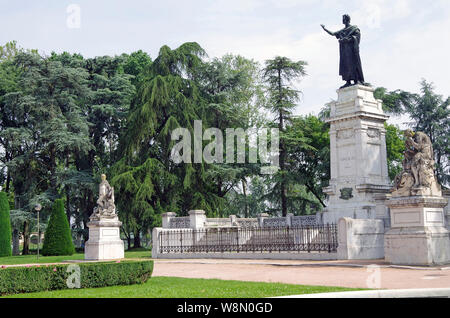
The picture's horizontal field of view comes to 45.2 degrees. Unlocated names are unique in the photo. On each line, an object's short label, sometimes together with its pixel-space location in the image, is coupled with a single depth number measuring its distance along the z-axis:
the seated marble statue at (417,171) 17.70
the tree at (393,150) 42.31
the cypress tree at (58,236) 32.94
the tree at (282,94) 43.34
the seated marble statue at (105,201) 27.48
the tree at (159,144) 39.94
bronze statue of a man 27.55
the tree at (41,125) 42.44
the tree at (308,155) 42.34
